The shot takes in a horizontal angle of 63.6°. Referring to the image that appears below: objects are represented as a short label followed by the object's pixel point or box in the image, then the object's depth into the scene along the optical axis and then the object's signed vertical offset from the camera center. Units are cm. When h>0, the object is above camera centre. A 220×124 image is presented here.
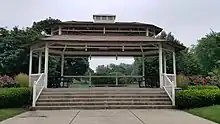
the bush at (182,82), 1122 -86
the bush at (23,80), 1077 -70
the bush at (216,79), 1344 -81
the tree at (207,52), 2579 +258
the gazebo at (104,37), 1080 +204
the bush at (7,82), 1190 -90
